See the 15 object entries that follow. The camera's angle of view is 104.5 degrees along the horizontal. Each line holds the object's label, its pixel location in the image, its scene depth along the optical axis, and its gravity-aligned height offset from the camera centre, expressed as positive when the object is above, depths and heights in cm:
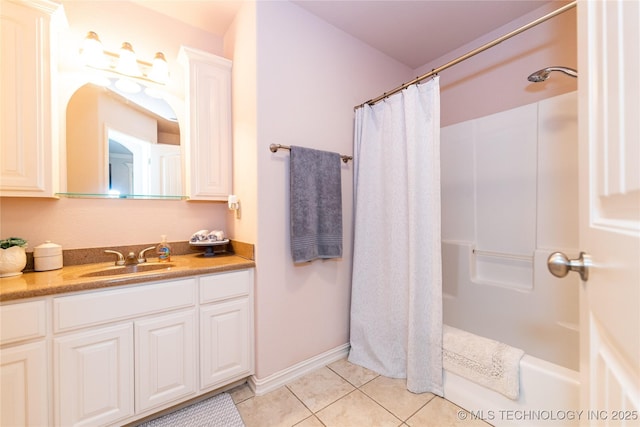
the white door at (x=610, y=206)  39 +1
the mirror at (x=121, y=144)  148 +45
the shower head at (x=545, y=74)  142 +84
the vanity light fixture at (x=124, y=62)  146 +97
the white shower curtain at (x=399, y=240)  146 -19
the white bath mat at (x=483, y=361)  118 -77
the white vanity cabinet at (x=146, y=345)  108 -66
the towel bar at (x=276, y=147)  153 +41
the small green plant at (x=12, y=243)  120 -14
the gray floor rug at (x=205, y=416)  129 -110
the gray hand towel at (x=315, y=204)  156 +5
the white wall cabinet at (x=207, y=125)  167 +61
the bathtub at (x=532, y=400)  105 -88
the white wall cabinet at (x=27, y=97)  118 +58
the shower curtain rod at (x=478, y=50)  109 +84
